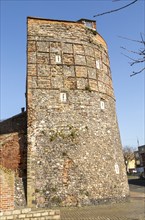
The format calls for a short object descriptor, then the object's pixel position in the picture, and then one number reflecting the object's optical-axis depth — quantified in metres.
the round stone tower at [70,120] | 15.08
